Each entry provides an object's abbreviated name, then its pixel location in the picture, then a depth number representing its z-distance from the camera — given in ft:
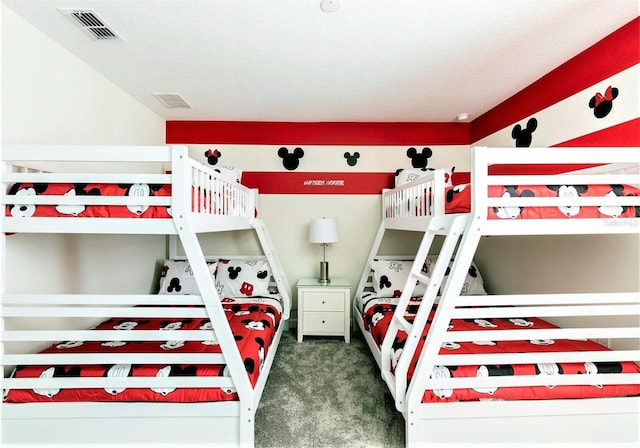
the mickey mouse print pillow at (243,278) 9.59
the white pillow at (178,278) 9.27
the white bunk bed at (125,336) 4.63
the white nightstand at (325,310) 9.84
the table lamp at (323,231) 9.98
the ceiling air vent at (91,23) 5.44
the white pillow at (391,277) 9.57
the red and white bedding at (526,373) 5.03
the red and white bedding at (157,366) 4.93
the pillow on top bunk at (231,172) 10.00
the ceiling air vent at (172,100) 8.81
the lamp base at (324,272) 10.39
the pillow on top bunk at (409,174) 10.31
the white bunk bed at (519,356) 4.75
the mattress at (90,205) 4.67
